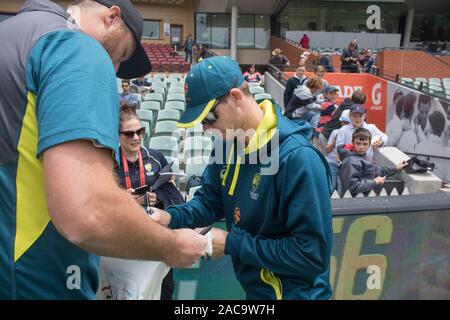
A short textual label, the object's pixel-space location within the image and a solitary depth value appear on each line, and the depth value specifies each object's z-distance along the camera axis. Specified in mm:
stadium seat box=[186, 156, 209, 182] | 5250
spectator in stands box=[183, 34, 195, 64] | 22375
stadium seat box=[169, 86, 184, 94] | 11797
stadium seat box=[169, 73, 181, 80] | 16312
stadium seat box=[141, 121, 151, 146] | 7341
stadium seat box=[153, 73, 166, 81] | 15785
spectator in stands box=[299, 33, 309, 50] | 21019
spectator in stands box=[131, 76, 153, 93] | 11723
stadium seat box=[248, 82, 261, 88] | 12766
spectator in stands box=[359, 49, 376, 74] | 14623
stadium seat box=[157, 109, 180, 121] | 8539
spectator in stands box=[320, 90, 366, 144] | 6988
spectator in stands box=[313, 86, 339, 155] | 7512
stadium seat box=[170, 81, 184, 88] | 12641
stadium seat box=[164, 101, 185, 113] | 9789
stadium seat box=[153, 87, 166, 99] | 11970
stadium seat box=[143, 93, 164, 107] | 10787
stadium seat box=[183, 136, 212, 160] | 6148
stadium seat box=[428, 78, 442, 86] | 15364
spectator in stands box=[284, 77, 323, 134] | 6980
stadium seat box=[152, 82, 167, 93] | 12914
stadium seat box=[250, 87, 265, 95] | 11416
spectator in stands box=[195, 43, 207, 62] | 19788
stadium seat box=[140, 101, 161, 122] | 9844
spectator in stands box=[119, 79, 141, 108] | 8938
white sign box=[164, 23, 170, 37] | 26344
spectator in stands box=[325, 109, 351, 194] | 5004
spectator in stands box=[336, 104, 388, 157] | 5965
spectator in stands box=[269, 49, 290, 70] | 14727
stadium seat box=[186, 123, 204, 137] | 6818
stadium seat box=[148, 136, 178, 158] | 6508
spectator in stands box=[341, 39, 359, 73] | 14367
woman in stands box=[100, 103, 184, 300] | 3205
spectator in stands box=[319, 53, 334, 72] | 13877
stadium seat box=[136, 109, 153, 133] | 8459
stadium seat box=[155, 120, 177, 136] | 7680
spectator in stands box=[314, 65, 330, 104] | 8474
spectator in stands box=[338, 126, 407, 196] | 4637
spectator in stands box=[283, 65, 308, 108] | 8438
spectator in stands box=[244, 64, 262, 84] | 14641
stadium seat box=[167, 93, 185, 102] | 10766
